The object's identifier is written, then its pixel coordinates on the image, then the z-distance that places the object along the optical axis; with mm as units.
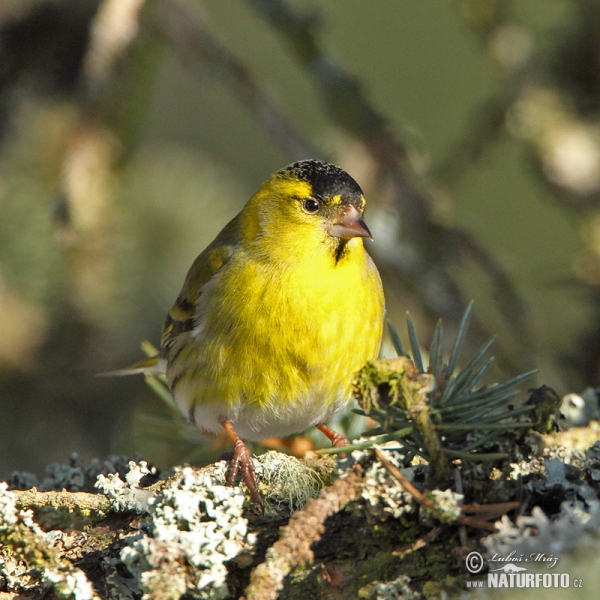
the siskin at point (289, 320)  2708
